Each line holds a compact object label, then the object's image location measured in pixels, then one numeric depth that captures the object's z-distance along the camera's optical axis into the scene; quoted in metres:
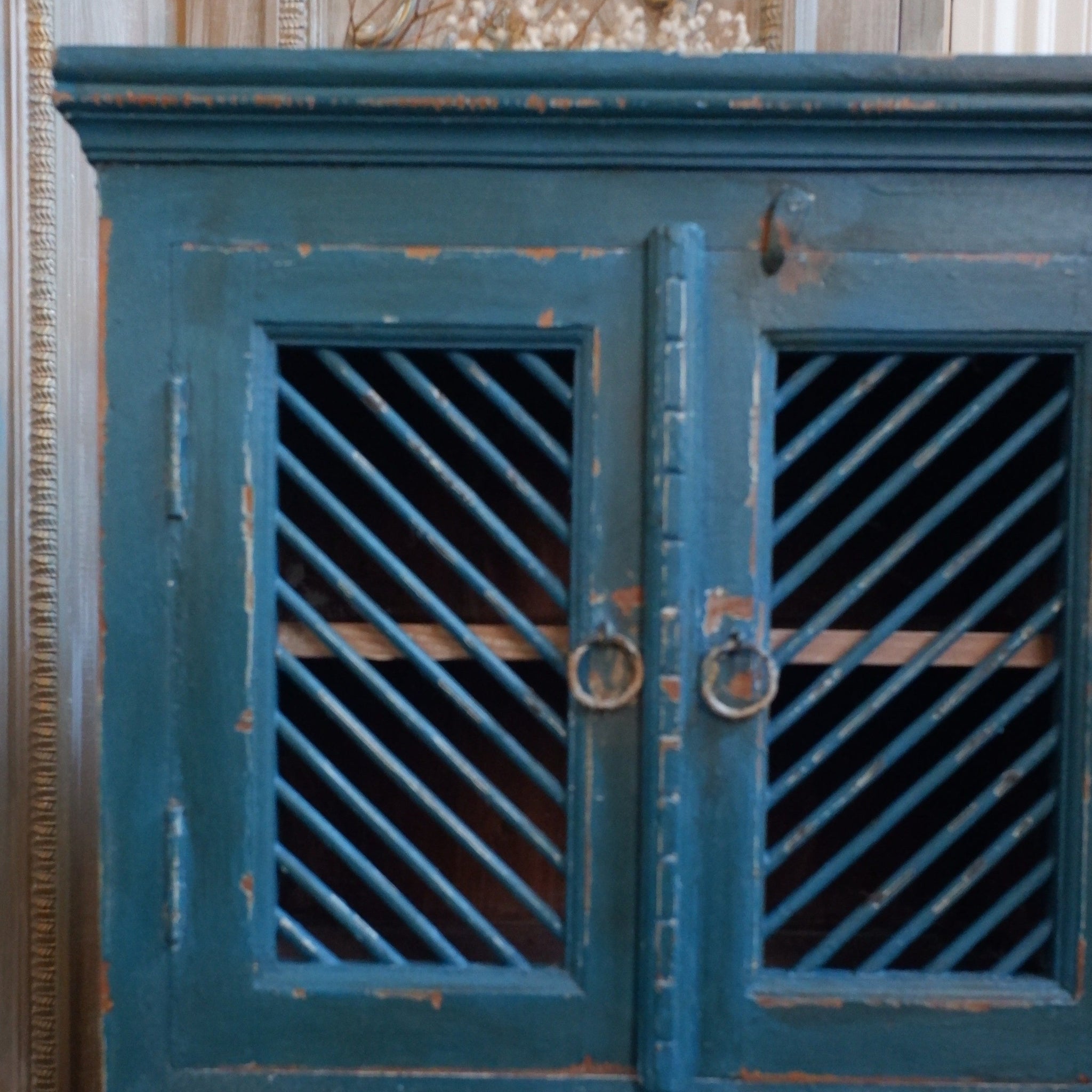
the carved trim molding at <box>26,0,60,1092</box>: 1.10
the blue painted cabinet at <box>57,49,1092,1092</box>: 0.72
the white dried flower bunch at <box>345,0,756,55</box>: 1.11
